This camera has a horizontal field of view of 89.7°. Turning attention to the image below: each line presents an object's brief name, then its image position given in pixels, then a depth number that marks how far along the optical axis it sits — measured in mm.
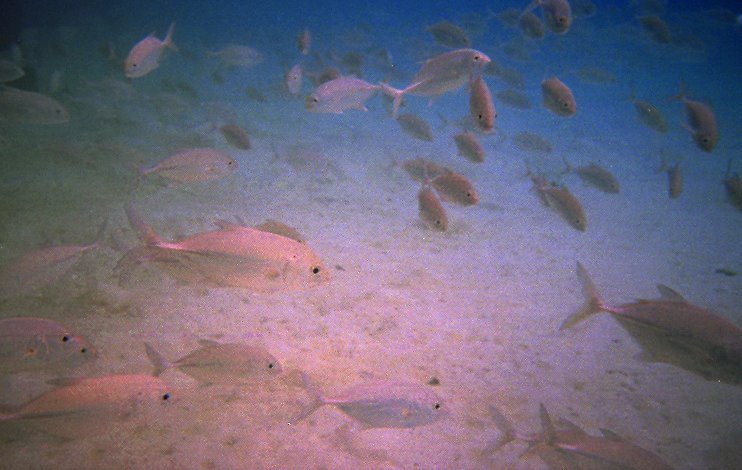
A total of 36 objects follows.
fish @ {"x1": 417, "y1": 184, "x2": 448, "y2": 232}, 4254
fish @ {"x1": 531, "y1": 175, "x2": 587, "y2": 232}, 4672
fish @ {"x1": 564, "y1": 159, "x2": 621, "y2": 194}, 6238
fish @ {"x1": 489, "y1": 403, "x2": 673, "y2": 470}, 2264
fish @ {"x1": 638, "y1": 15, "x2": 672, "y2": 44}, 7190
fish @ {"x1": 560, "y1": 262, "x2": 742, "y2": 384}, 2619
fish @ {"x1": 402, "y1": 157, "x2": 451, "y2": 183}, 5855
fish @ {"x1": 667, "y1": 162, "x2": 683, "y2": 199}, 6133
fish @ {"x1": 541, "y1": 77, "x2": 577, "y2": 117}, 4605
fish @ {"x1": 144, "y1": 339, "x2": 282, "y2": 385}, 2559
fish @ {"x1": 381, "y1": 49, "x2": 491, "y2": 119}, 4270
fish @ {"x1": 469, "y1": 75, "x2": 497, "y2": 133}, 3805
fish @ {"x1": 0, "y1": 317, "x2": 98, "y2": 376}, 2330
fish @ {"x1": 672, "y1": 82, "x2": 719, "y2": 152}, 4582
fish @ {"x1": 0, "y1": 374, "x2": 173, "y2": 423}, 2033
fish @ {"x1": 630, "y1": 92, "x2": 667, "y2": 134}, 6588
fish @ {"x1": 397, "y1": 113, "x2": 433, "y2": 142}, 6949
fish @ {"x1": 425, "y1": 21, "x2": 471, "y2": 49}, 6867
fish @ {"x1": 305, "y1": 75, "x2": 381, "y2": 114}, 5156
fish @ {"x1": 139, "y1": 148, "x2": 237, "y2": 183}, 4277
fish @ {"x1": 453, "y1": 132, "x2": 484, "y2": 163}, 5172
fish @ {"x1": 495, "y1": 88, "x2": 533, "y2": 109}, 9744
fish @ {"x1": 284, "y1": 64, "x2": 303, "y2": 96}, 6609
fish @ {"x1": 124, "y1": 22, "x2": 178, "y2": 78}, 5156
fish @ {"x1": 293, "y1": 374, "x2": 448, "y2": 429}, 2545
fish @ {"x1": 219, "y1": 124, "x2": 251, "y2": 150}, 5711
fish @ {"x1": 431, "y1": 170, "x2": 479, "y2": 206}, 4387
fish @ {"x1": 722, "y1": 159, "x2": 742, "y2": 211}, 5123
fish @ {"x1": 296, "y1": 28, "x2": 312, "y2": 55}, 6948
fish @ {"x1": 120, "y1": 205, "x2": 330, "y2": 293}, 2611
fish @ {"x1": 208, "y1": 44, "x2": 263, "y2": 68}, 8914
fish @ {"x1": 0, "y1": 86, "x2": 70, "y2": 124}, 4922
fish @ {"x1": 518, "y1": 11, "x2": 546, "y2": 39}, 6051
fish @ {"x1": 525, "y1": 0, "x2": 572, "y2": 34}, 4992
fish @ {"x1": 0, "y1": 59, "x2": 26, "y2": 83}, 6199
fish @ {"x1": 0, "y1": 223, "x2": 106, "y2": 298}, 2951
